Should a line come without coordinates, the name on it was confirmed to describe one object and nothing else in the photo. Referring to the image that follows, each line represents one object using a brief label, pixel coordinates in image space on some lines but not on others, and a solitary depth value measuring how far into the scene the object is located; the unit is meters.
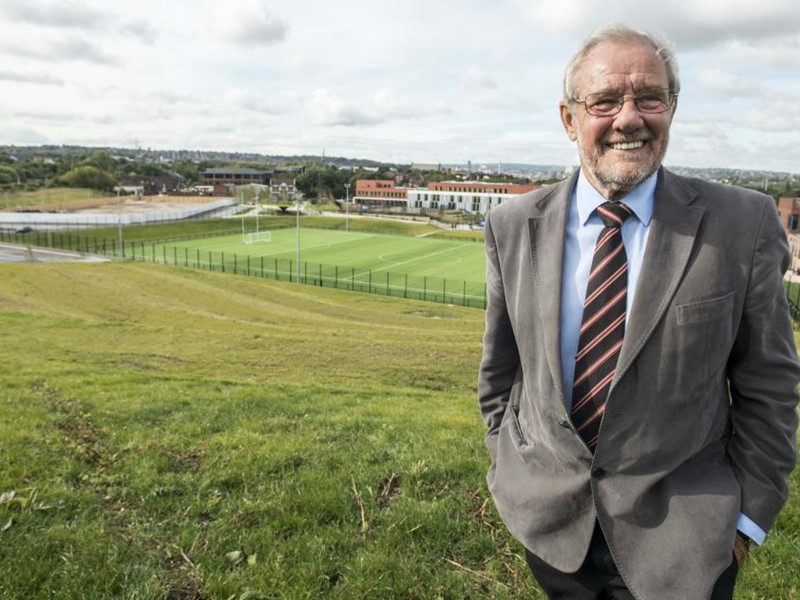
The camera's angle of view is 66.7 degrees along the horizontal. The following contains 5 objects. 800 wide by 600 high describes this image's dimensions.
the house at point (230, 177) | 163.75
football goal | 69.54
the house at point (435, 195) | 124.00
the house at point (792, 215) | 62.71
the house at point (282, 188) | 137.89
